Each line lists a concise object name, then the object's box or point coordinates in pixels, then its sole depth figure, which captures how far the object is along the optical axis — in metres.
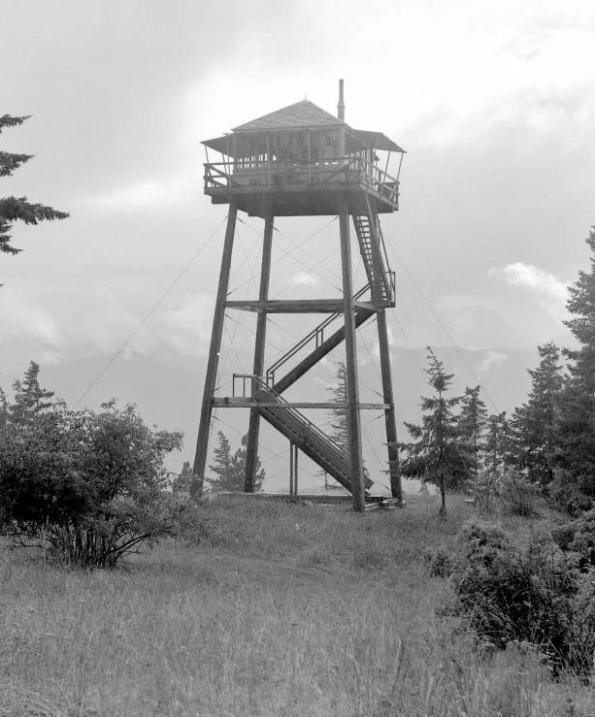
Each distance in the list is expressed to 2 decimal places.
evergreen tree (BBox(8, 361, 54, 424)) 56.31
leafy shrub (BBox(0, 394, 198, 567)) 17.97
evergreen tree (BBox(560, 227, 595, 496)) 29.48
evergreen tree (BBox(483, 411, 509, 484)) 44.06
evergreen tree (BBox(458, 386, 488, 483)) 32.31
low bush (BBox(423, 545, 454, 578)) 14.43
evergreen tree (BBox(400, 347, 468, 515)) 32.28
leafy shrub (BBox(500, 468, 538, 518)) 36.94
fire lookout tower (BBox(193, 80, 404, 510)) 31.64
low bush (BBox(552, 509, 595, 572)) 15.68
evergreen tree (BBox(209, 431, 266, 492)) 66.31
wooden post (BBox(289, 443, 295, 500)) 34.44
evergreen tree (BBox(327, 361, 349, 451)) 55.89
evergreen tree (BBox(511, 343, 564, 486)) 41.88
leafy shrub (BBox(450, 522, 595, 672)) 11.29
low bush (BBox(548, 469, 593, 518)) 28.80
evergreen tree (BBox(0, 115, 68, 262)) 26.48
